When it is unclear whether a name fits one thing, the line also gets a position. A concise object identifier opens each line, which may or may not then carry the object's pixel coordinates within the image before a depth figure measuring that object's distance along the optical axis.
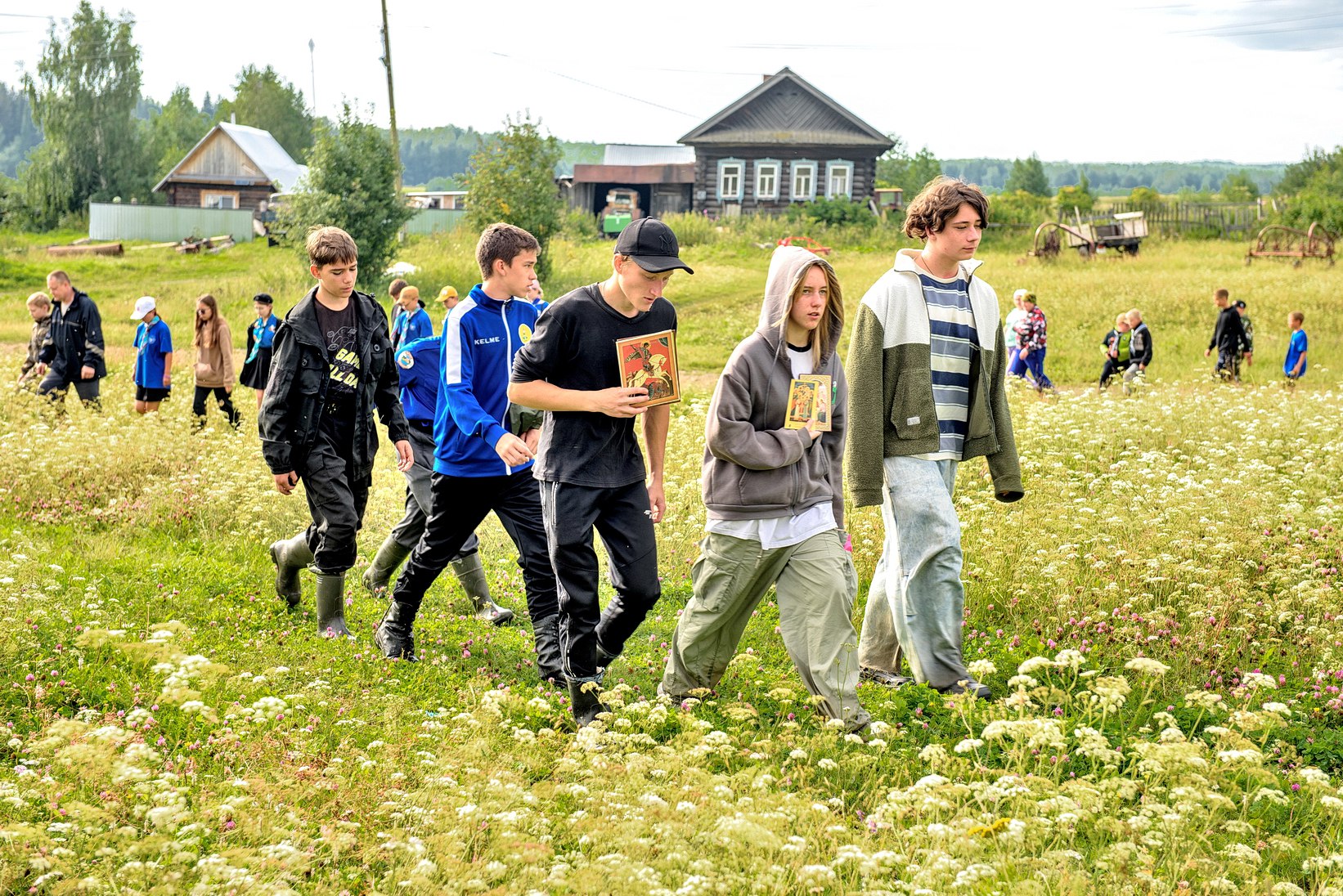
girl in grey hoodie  4.76
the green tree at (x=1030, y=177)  83.44
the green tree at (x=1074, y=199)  41.09
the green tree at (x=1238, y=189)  66.38
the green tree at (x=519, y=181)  27.50
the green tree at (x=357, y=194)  27.08
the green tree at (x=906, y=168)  71.15
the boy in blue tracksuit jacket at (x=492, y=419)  5.39
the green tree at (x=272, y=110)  86.38
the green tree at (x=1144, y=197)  40.45
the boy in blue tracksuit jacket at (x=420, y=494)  6.87
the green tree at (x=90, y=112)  61.34
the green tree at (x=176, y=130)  75.25
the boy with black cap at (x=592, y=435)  4.72
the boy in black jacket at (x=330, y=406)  6.06
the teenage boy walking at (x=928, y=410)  5.23
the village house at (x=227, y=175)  59.16
